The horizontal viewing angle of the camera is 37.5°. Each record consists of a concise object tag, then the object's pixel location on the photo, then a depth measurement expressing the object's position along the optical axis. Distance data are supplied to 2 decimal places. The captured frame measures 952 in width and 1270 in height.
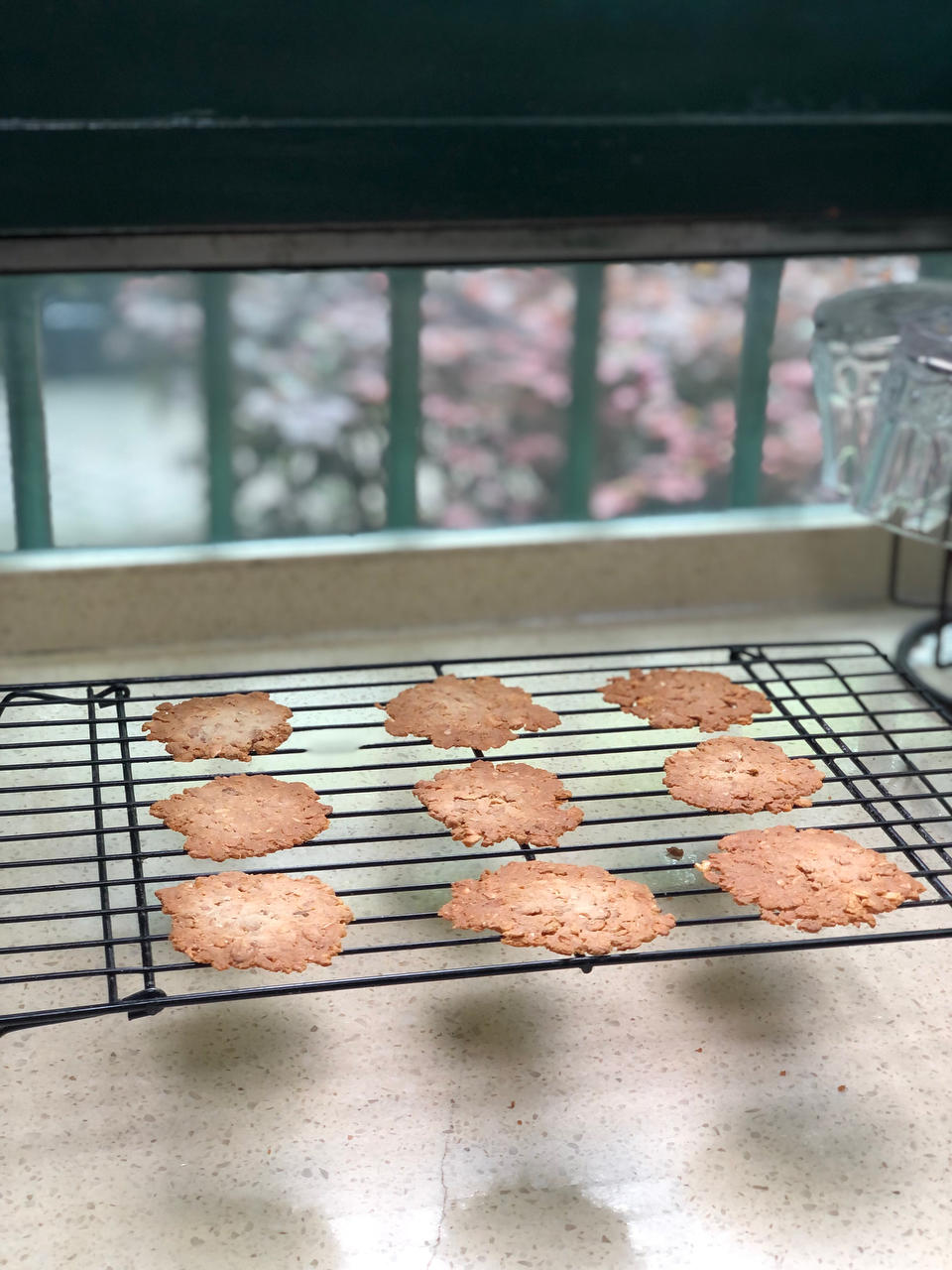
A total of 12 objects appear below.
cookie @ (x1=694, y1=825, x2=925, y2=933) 0.46
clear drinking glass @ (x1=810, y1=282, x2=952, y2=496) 0.73
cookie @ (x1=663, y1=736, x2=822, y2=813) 0.53
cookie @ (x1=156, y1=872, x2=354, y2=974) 0.43
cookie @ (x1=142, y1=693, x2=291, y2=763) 0.56
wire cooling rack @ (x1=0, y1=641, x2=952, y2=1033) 0.48
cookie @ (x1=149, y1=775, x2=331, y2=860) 0.50
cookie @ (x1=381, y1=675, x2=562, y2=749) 0.58
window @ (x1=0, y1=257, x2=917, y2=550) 0.79
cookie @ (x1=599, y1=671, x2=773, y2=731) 0.60
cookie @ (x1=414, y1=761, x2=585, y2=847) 0.51
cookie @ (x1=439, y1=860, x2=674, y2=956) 0.44
